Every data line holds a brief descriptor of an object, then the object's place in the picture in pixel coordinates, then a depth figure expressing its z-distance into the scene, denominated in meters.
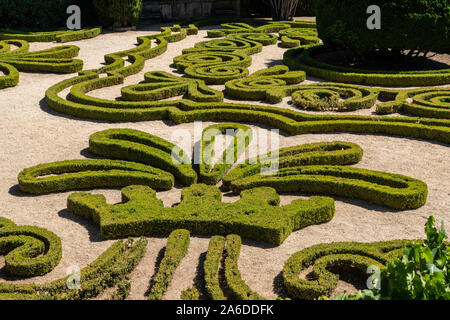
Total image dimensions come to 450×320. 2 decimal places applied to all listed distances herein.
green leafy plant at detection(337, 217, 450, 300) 4.11
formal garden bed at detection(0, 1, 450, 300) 6.53
